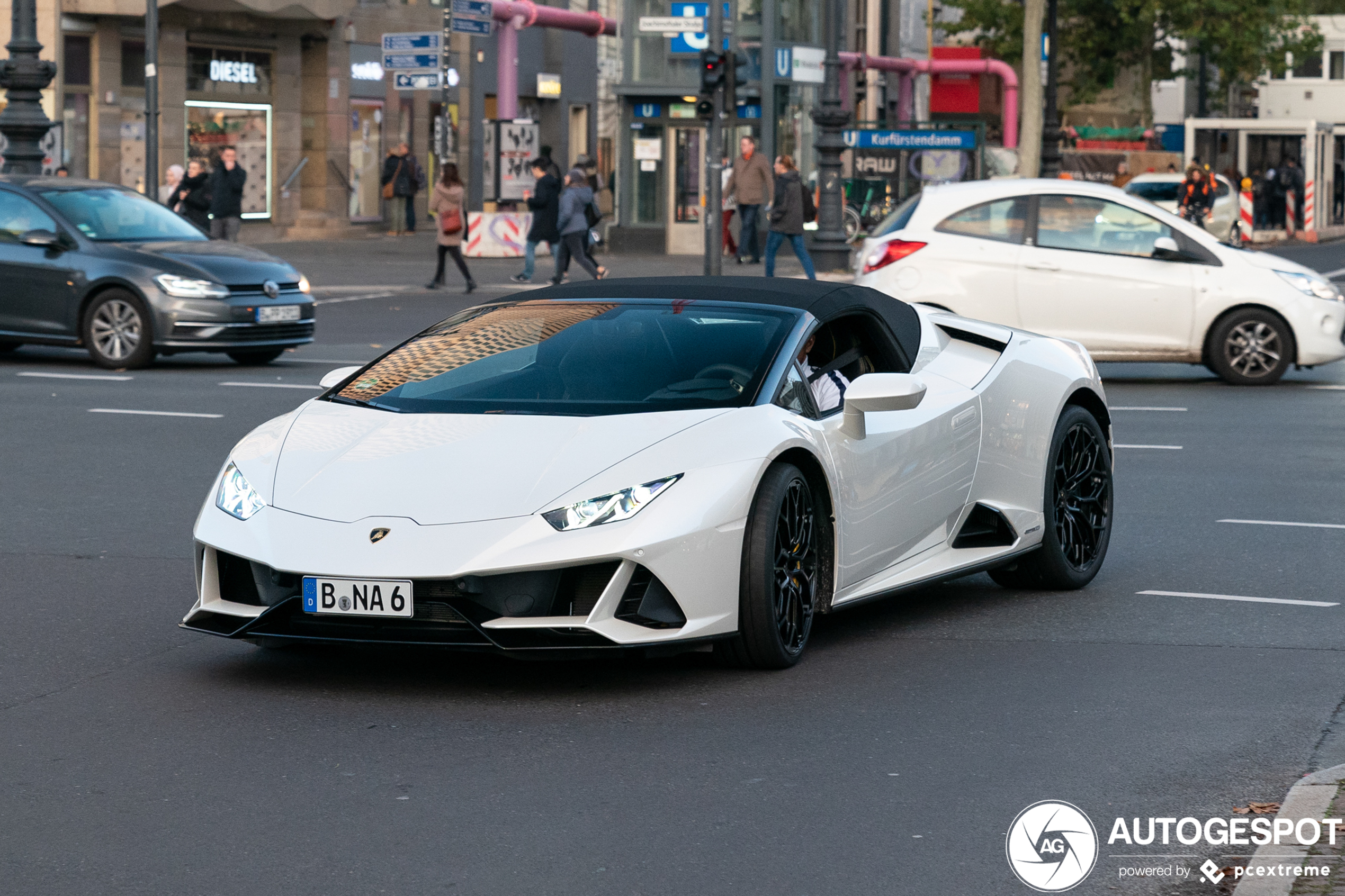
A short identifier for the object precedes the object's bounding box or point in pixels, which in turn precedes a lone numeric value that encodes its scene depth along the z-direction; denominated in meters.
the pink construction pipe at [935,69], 58.47
